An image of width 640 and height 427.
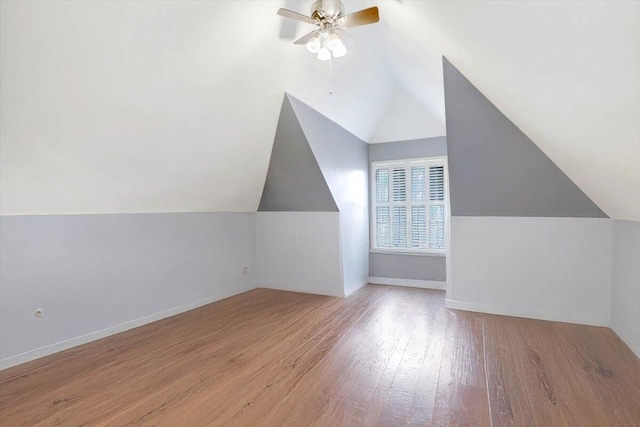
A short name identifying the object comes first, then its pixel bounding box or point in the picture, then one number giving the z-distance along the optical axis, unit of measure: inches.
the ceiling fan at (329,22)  86.4
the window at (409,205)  197.6
